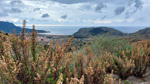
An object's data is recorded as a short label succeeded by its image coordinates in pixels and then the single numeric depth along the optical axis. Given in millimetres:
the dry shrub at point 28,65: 2052
